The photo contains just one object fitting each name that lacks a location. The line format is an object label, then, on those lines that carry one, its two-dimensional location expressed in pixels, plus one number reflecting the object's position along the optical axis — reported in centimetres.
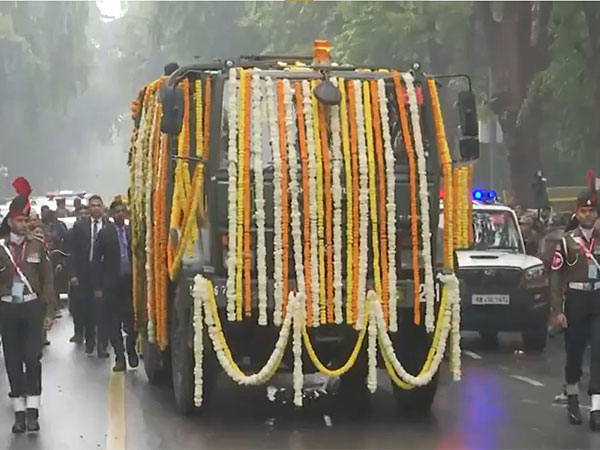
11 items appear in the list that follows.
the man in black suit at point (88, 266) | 1717
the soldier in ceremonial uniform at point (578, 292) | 1123
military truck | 1083
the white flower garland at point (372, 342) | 1091
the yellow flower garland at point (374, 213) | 1095
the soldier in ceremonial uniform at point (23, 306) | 1112
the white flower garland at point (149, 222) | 1270
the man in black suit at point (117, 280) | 1578
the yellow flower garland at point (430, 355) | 1105
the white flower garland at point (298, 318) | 1078
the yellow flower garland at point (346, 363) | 1084
